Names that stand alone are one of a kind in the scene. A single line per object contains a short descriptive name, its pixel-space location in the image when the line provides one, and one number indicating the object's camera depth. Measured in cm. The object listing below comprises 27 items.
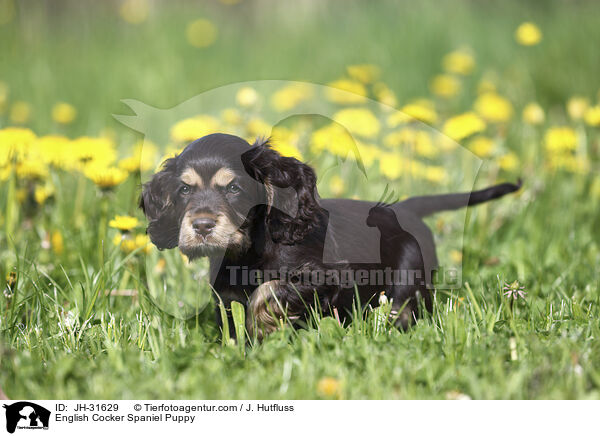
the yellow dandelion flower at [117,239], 652
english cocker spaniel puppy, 485
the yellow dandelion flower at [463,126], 807
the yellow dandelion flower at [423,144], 767
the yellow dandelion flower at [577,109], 959
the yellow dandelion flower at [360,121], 733
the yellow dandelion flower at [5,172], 753
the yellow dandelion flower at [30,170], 754
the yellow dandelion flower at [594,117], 815
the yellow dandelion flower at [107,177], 654
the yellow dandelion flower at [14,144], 749
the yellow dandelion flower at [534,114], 948
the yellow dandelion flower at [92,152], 713
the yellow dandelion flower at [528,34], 900
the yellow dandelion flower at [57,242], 752
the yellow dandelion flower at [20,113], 1249
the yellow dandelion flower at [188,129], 666
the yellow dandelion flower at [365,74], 981
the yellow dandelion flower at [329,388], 429
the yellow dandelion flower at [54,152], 790
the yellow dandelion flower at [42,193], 752
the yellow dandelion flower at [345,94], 692
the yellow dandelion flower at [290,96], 789
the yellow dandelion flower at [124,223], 604
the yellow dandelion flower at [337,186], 776
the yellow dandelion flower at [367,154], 645
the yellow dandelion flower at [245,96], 624
